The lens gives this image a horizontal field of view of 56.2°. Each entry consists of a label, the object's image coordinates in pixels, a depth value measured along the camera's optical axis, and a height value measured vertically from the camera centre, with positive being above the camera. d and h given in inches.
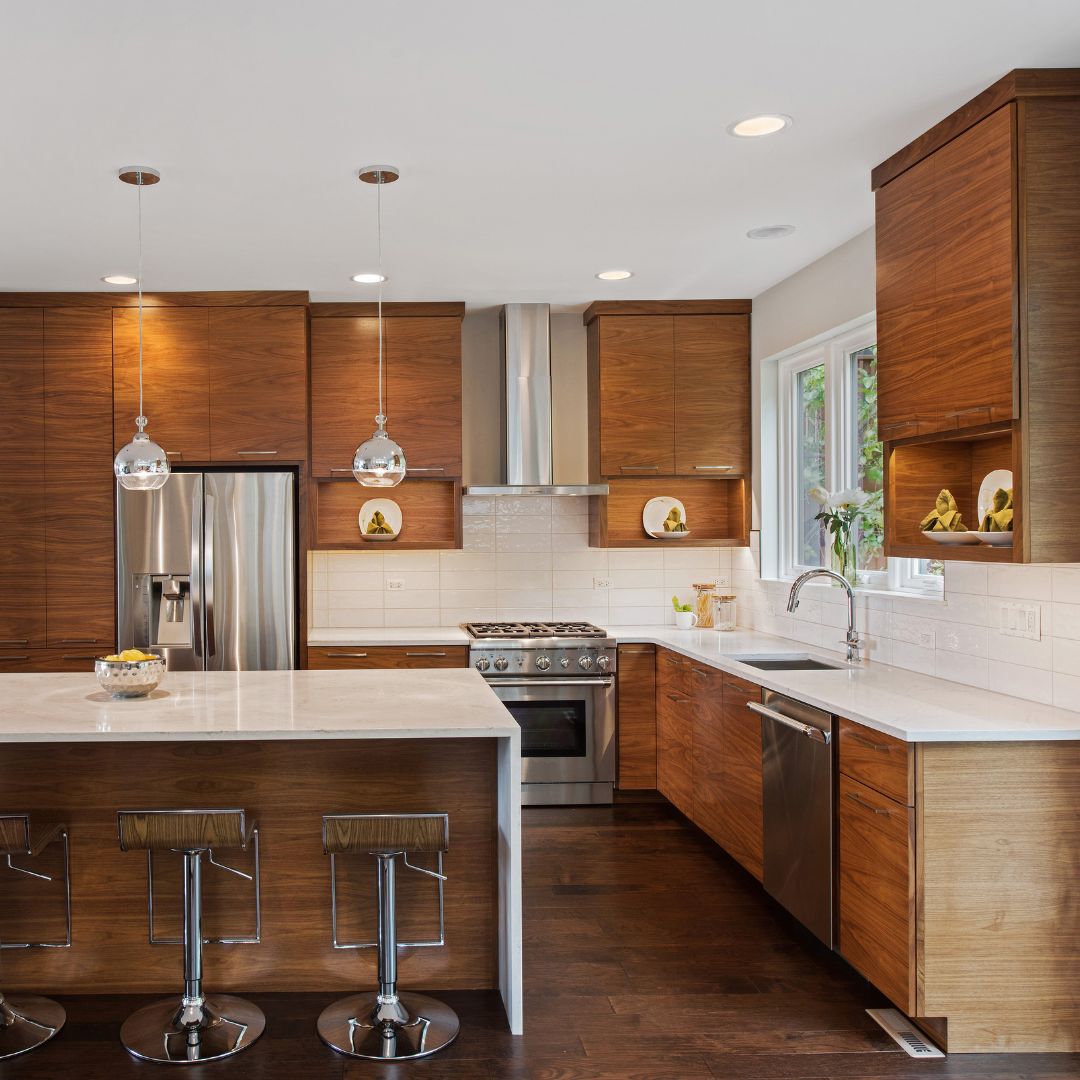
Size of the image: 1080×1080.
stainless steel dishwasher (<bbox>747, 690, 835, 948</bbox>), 122.7 -35.5
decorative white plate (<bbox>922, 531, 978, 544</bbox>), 113.9 -0.5
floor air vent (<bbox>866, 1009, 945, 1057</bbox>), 105.4 -54.0
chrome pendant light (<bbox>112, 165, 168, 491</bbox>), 119.6 +8.8
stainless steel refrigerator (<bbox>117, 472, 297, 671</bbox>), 194.4 -7.0
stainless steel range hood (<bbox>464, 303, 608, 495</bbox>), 211.9 +27.6
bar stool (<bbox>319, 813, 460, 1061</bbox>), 107.2 -51.1
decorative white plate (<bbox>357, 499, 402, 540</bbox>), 219.6 +5.5
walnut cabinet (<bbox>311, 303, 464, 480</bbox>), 206.7 +31.7
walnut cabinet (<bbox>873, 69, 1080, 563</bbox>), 104.3 +26.4
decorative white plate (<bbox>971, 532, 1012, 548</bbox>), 109.1 -0.6
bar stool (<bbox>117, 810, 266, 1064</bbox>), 106.0 -50.8
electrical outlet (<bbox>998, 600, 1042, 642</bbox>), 118.8 -10.5
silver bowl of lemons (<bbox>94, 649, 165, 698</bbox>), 122.9 -16.5
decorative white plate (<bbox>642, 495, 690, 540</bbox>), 221.9 +5.2
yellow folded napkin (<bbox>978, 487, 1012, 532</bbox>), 109.3 +2.0
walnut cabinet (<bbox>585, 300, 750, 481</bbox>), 210.2 +30.8
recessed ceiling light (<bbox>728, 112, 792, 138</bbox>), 113.7 +46.7
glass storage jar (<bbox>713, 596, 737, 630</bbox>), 213.3 -16.3
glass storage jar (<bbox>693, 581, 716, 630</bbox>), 217.9 -15.3
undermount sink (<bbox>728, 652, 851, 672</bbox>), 168.6 -21.5
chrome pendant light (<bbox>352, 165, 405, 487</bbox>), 126.6 +9.9
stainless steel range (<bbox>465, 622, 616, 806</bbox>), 199.0 -33.7
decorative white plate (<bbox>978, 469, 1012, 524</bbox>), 116.7 +5.6
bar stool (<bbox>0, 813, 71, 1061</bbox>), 106.1 -53.4
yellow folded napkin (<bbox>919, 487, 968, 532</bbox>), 119.3 +1.8
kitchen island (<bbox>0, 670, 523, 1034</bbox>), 120.6 -38.5
